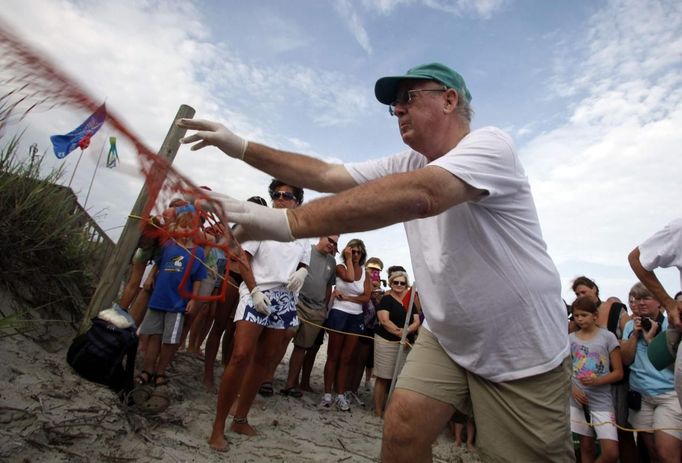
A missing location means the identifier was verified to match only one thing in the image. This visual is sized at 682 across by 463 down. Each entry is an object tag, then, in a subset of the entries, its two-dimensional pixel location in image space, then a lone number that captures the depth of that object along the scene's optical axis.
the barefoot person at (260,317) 3.55
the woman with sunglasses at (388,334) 5.89
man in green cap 1.92
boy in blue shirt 4.42
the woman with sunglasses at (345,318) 5.89
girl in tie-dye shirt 4.25
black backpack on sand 3.51
